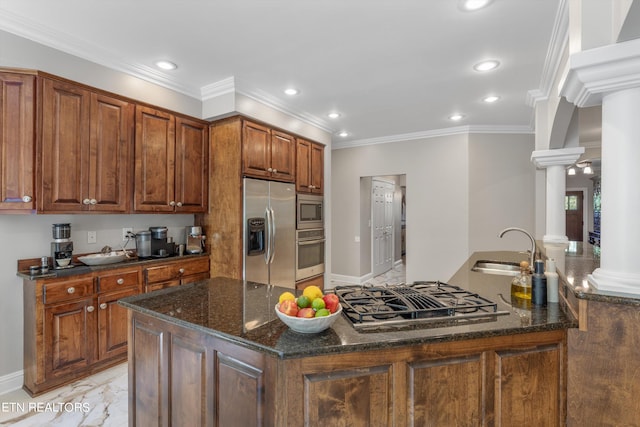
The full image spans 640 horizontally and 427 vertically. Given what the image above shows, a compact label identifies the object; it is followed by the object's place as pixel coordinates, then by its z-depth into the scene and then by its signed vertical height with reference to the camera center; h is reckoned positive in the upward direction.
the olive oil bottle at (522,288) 1.69 -0.40
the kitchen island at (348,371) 1.15 -0.63
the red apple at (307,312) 1.23 -0.38
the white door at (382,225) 6.57 -0.26
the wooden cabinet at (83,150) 2.41 +0.52
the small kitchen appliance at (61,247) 2.58 -0.28
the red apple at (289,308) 1.24 -0.37
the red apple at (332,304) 1.29 -0.37
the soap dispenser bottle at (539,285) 1.60 -0.36
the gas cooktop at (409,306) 1.38 -0.44
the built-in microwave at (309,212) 4.29 +0.01
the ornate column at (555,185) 3.18 +0.29
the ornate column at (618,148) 1.25 +0.27
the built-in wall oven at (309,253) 4.25 -0.55
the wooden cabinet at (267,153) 3.48 +0.71
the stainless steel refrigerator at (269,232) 3.46 -0.22
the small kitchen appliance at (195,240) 3.53 -0.31
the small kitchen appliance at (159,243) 3.21 -0.30
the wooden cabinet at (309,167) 4.34 +0.65
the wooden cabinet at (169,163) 3.01 +0.51
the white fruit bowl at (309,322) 1.21 -0.42
